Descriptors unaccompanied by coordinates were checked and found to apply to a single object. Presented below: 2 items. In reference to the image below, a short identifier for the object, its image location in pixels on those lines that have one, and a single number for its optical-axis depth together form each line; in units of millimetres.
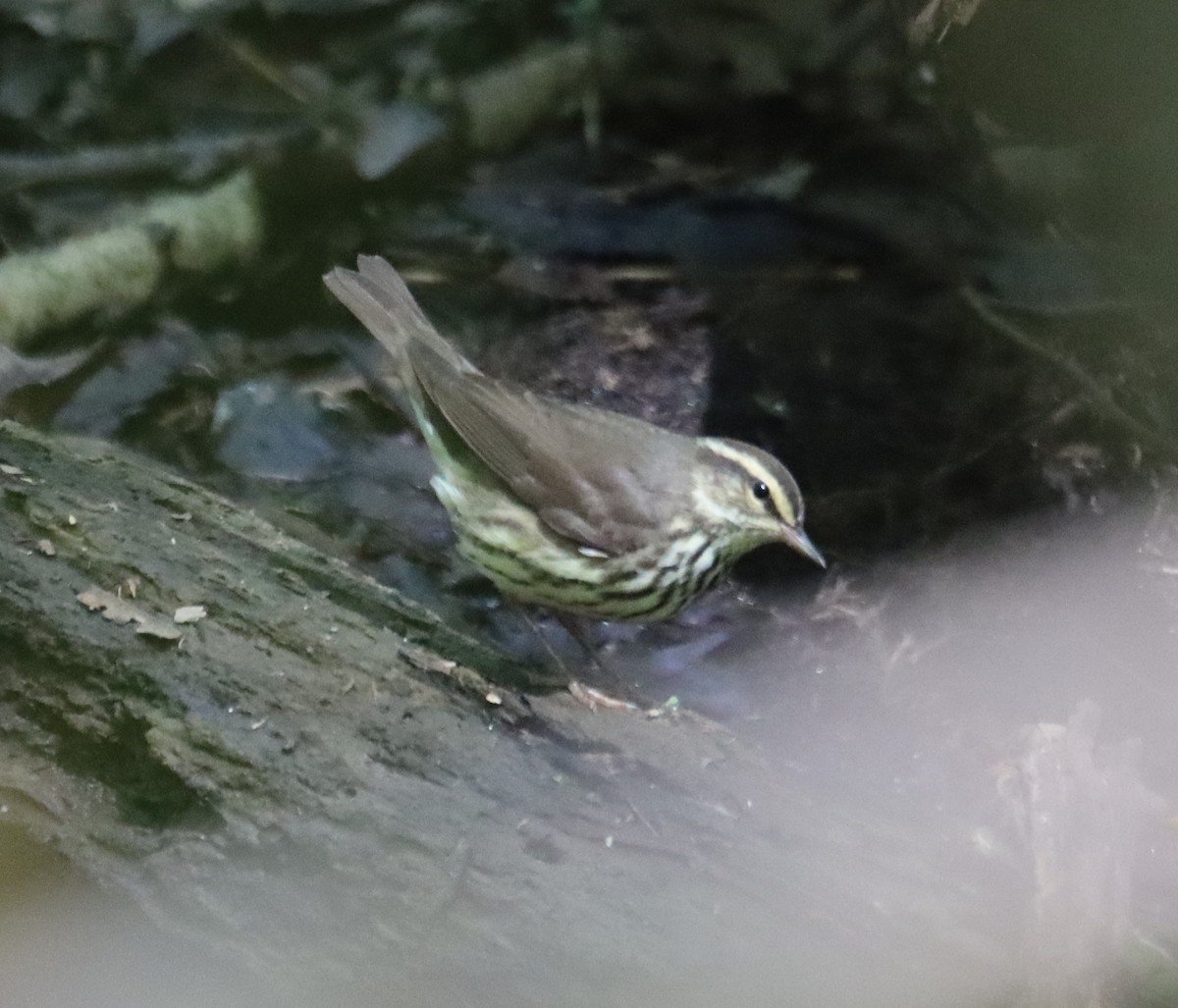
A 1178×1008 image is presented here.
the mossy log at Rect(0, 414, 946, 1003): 4164
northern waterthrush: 6223
